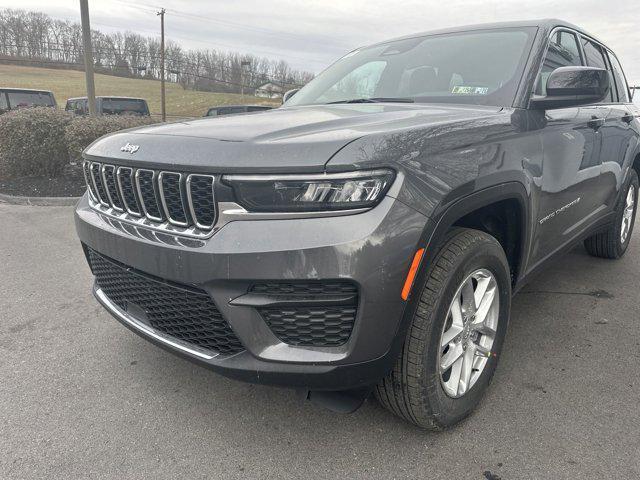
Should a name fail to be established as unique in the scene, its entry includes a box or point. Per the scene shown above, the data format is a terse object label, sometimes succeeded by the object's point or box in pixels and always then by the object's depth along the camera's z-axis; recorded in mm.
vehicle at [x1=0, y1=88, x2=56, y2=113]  15655
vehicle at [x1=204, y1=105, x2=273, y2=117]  15830
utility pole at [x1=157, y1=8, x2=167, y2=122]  33750
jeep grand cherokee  1573
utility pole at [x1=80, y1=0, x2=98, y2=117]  11009
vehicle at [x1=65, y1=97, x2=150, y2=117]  16375
